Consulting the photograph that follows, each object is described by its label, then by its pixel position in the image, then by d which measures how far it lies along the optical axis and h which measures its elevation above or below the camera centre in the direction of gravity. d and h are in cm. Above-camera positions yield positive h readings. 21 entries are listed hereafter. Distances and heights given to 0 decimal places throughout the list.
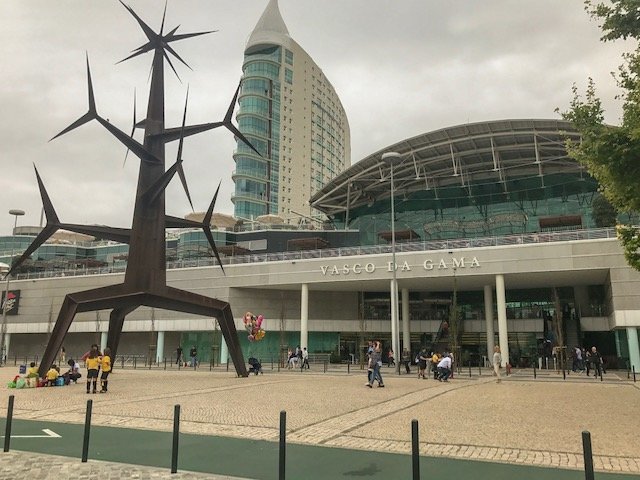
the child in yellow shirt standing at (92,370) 1695 -111
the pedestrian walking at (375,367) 1931 -113
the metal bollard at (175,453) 684 -150
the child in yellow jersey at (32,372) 1978 -138
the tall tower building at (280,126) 10650 +4586
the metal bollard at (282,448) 629 -133
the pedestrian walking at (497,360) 2283 -106
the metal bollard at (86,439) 746 -145
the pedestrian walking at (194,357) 3531 -150
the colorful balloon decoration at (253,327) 3450 +51
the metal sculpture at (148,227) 2192 +454
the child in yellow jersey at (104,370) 1735 -113
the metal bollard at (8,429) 809 -144
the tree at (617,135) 1062 +405
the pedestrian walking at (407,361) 2959 -138
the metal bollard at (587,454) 473 -105
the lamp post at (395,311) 2948 +142
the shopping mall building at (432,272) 3762 +489
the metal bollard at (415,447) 587 -122
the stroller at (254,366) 2802 -159
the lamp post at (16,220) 4266 +924
